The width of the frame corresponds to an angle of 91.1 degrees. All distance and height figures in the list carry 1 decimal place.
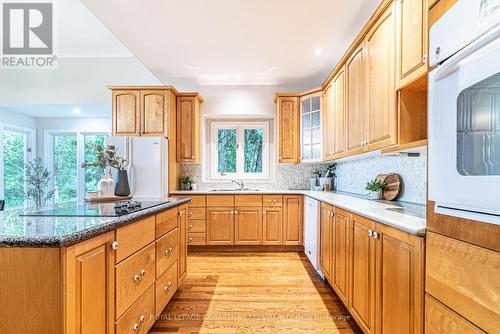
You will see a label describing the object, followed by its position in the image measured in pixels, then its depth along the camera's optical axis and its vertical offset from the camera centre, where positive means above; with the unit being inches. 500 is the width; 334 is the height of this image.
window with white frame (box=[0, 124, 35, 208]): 177.6 +3.7
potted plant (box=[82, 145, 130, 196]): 80.4 -0.6
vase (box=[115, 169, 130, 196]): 87.0 -6.3
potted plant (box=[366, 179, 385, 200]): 92.0 -8.3
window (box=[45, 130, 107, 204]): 198.4 +3.4
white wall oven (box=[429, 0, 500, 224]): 28.0 +7.2
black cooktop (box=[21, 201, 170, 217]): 52.6 -10.7
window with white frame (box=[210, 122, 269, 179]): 170.9 +11.0
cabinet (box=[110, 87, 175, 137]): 141.7 +31.6
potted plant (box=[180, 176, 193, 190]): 158.7 -10.7
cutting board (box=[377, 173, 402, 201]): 87.8 -7.4
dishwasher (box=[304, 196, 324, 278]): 107.8 -31.6
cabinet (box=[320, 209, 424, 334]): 43.1 -24.4
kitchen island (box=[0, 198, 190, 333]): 35.2 -17.9
